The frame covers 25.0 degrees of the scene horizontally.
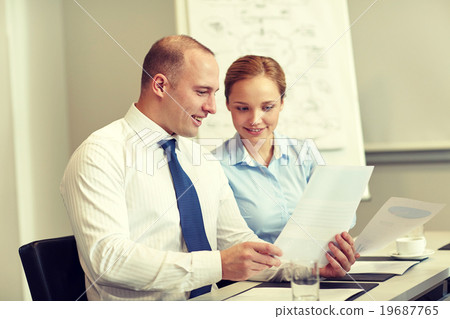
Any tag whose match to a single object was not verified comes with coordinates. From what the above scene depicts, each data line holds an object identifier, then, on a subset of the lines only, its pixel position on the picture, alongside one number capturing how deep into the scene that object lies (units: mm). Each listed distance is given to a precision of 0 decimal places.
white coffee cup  2350
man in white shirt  2041
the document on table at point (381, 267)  2194
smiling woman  2552
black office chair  2061
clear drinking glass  1918
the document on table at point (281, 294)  1972
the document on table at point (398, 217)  2172
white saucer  2318
